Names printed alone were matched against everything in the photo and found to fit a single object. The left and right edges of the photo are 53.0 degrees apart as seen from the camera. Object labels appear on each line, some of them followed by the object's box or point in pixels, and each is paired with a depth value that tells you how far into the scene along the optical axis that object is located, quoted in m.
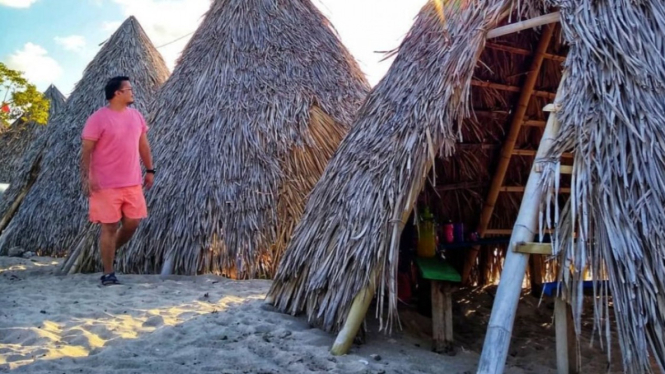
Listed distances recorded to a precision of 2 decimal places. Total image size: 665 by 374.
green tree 11.85
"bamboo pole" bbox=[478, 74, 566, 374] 2.95
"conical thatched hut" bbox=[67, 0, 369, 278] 5.84
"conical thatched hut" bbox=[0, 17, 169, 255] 8.30
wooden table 3.82
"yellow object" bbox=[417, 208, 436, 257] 4.42
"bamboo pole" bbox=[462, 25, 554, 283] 4.79
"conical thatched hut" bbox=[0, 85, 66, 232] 9.57
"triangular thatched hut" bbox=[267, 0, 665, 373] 2.78
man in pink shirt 5.21
